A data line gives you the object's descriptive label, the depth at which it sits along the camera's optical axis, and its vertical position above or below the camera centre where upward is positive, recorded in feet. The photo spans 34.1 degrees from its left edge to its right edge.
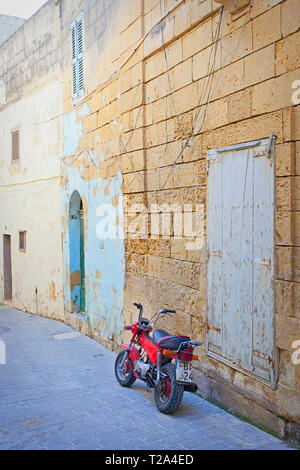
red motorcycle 15.79 -4.73
